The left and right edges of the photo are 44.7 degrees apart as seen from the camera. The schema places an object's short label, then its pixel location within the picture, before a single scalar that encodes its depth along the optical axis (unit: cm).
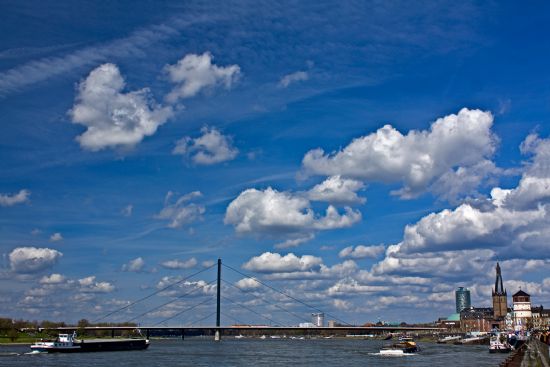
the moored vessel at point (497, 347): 11931
